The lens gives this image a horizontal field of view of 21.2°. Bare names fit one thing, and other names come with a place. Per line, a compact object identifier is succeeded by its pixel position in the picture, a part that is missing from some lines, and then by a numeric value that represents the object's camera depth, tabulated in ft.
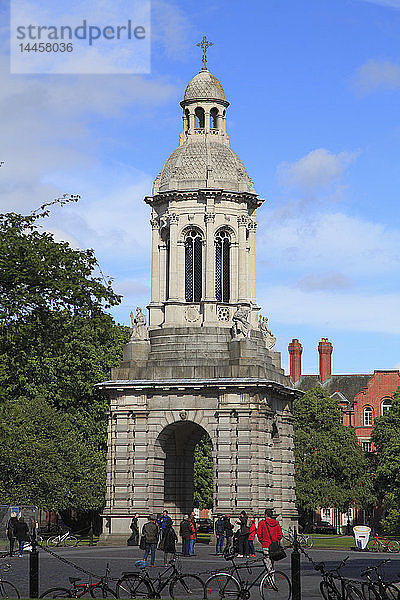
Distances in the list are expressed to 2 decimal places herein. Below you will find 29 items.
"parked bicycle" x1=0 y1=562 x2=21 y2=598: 81.35
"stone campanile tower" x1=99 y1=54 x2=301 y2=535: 164.86
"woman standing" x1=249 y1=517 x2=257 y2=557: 146.82
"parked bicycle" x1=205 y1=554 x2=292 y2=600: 81.10
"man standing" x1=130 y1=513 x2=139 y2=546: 159.94
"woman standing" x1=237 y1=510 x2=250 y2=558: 144.46
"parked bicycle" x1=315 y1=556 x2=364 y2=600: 76.79
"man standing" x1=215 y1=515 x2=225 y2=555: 150.78
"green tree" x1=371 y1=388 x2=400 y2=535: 256.09
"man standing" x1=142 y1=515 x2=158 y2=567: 120.16
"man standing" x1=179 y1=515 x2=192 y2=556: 143.95
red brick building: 343.54
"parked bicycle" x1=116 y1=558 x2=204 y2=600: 81.25
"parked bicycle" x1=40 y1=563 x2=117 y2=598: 78.48
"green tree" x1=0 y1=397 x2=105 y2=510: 199.31
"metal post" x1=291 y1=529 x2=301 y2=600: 75.25
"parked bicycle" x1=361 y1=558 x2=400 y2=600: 76.89
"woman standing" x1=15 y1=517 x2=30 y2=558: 139.54
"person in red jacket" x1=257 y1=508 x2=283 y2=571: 94.32
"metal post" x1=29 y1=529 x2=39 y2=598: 80.28
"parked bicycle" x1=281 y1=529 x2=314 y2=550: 164.93
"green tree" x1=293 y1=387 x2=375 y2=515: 266.57
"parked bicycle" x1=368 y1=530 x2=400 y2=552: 170.18
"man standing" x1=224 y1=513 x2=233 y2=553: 148.83
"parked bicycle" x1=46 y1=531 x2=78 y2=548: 175.83
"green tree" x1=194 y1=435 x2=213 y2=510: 249.55
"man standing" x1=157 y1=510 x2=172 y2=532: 126.95
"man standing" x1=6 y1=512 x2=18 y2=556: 143.54
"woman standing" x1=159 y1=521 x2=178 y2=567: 121.29
